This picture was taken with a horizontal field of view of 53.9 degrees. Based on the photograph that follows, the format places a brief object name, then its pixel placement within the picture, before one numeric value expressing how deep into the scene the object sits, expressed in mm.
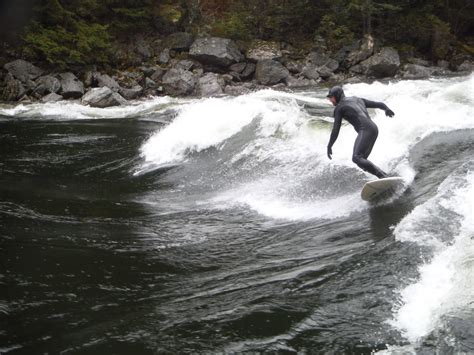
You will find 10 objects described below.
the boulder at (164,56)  25656
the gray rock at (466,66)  26186
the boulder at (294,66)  25397
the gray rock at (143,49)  26312
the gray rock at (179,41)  26578
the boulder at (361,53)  26297
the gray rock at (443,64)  26953
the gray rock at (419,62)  26848
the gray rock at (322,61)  26094
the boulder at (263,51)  25906
